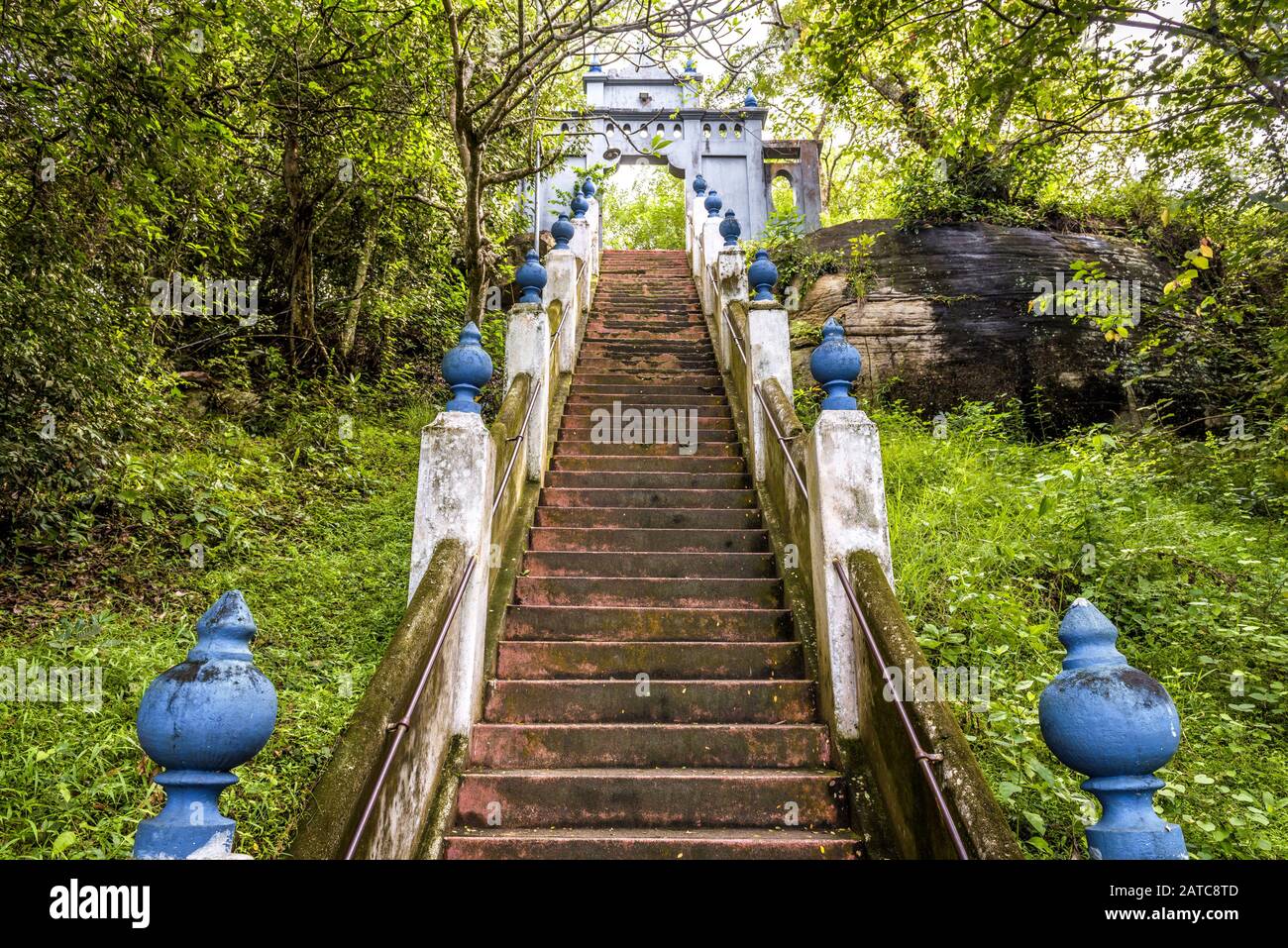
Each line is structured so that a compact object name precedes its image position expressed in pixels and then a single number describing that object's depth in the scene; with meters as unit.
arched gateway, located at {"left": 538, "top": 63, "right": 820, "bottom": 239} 17.09
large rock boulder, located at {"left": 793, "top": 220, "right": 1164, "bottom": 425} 9.61
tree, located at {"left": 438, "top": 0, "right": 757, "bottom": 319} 5.82
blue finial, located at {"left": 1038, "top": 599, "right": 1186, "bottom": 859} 1.84
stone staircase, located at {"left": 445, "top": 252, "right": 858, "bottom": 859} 3.42
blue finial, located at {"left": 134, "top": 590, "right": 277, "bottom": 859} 1.75
